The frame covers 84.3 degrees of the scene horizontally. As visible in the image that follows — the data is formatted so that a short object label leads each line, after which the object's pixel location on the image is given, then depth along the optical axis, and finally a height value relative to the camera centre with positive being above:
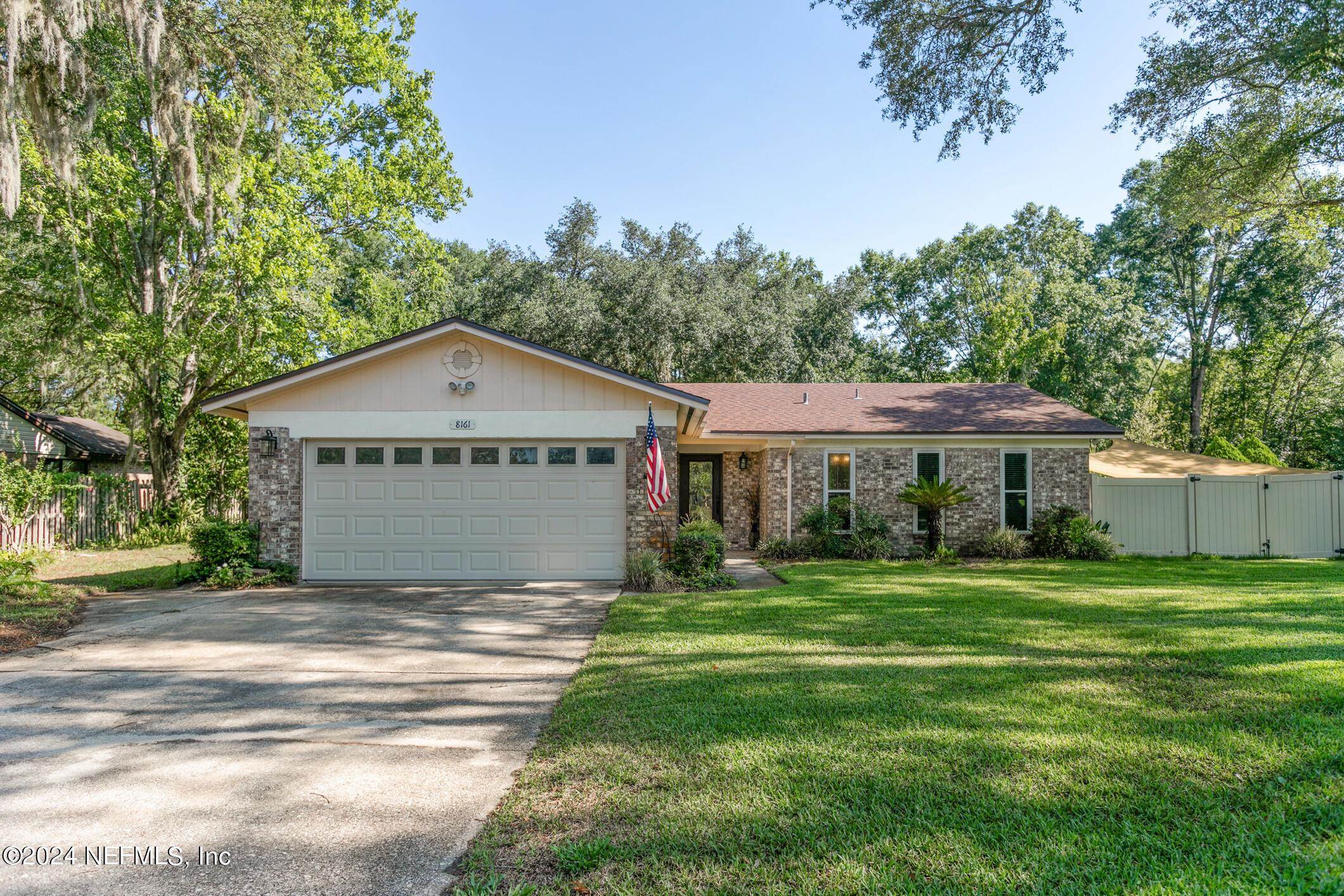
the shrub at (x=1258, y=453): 20.25 +0.63
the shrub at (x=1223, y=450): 19.51 +0.70
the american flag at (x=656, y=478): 10.81 -0.04
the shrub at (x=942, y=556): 14.38 -1.60
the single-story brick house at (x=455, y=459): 11.58 +0.25
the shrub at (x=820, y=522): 15.12 -0.94
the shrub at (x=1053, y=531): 15.16 -1.14
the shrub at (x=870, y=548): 14.92 -1.46
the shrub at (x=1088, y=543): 14.91 -1.35
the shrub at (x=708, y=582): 10.77 -1.57
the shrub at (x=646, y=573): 10.87 -1.45
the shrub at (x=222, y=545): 11.44 -1.08
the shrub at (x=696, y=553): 11.14 -1.17
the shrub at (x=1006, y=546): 15.03 -1.42
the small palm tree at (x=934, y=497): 14.50 -0.43
